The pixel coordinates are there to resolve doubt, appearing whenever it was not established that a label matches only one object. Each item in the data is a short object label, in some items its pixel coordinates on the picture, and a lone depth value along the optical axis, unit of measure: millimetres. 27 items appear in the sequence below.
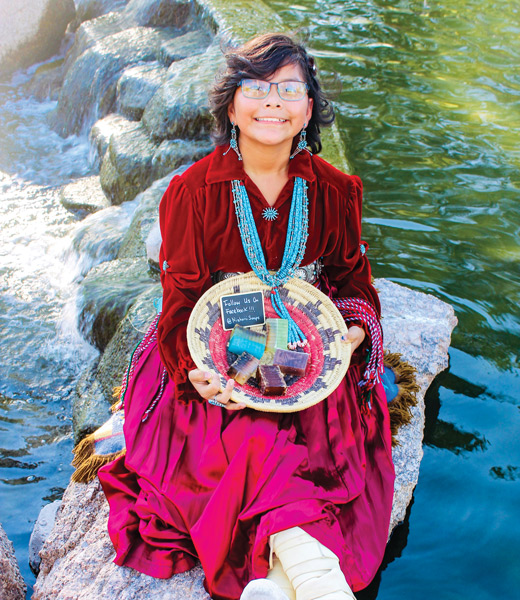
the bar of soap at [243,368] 2277
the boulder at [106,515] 2107
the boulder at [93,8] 9102
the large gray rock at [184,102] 5391
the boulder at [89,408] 3492
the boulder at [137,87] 6492
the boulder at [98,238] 5148
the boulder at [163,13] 7633
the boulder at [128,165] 5719
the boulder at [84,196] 6199
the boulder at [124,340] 3576
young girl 2025
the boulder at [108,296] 4070
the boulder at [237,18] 6199
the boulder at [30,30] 9008
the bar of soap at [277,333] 2453
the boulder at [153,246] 4141
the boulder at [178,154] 5340
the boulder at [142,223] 4625
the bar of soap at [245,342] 2404
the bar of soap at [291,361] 2332
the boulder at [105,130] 6492
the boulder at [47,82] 8773
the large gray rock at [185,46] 6727
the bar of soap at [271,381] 2225
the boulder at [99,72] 7238
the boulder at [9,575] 2342
